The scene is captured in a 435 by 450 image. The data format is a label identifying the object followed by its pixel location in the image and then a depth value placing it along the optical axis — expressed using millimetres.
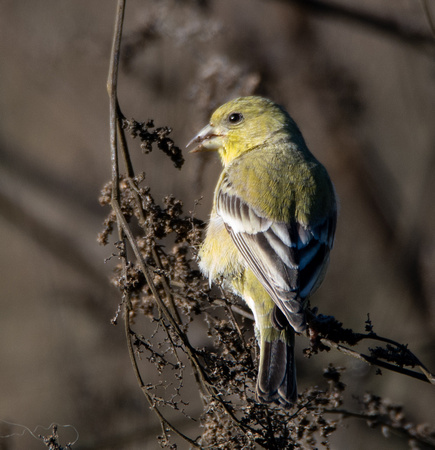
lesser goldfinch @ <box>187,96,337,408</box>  5809
